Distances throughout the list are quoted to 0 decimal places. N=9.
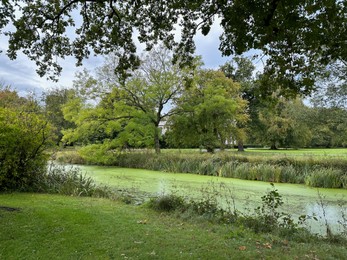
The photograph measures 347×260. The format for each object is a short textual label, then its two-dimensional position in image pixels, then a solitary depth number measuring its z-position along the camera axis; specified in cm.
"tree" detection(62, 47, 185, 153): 1571
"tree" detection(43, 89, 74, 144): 2829
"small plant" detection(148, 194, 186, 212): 556
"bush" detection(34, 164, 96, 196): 692
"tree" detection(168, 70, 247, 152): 1642
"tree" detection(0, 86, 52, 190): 643
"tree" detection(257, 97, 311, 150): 2812
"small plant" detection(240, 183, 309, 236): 431
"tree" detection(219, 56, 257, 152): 2604
